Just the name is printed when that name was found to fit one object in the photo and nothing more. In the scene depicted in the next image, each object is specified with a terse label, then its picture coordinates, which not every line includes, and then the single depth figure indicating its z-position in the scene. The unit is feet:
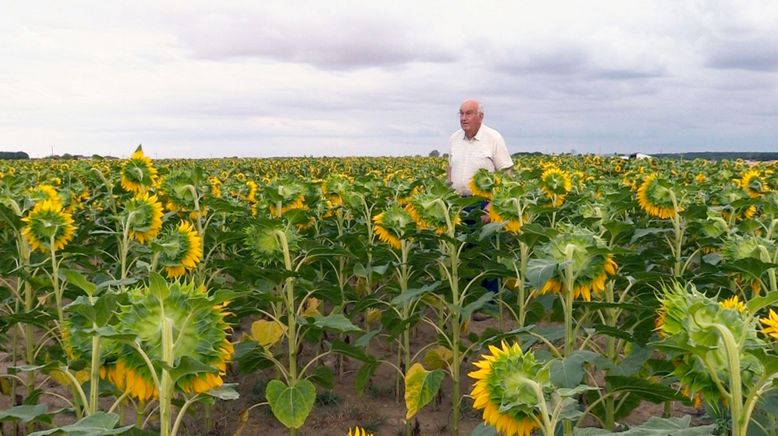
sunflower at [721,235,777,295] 9.90
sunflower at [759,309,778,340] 5.78
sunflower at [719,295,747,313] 5.77
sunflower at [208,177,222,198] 22.47
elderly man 22.70
